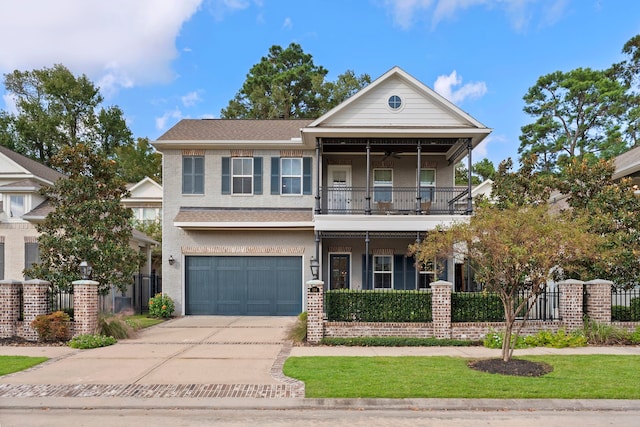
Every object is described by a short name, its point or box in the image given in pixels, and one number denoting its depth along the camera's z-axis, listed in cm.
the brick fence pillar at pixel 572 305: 1260
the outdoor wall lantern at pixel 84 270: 1324
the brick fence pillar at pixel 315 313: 1228
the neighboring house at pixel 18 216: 1930
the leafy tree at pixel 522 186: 1588
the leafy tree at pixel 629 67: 3772
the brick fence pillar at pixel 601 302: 1265
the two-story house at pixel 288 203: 1803
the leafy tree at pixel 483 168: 3905
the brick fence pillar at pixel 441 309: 1242
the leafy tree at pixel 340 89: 4000
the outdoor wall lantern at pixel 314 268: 1578
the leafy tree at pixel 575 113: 3506
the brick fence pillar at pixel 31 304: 1259
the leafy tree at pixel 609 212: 1338
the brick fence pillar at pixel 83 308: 1253
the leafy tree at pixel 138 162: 3744
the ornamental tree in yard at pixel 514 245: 905
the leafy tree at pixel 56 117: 3809
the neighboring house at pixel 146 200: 2944
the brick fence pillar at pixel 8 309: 1264
